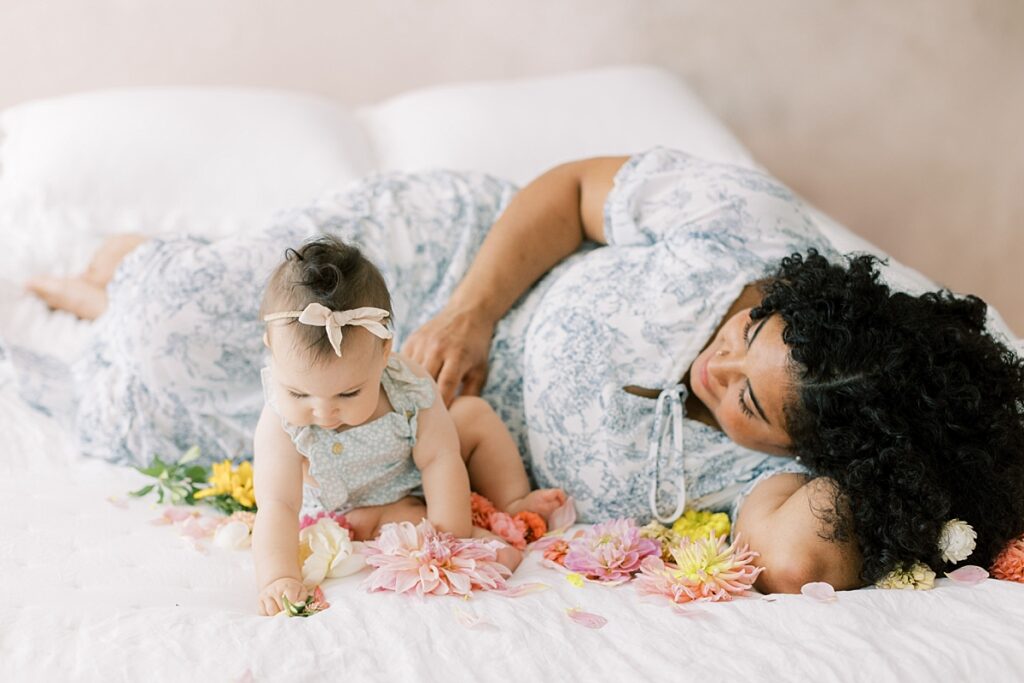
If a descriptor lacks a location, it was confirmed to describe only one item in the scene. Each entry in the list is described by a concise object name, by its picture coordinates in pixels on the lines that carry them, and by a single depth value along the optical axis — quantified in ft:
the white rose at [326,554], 3.77
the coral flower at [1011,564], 3.84
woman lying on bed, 3.87
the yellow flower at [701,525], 4.28
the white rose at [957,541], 3.77
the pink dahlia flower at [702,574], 3.67
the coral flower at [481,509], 4.36
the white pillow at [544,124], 6.88
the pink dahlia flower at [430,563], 3.54
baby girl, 3.50
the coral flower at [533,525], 4.37
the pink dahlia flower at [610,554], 3.90
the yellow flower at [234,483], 4.48
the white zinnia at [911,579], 3.74
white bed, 3.08
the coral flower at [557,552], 4.06
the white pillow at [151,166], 6.38
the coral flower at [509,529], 4.24
